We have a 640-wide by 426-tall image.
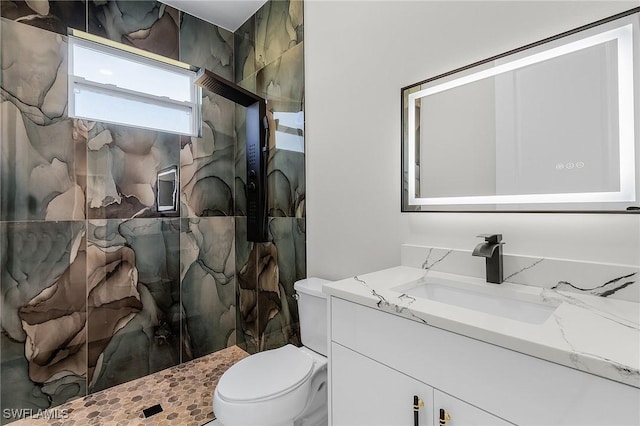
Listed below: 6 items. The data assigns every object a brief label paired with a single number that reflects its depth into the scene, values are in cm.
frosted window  192
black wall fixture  216
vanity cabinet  57
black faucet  102
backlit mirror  91
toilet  122
